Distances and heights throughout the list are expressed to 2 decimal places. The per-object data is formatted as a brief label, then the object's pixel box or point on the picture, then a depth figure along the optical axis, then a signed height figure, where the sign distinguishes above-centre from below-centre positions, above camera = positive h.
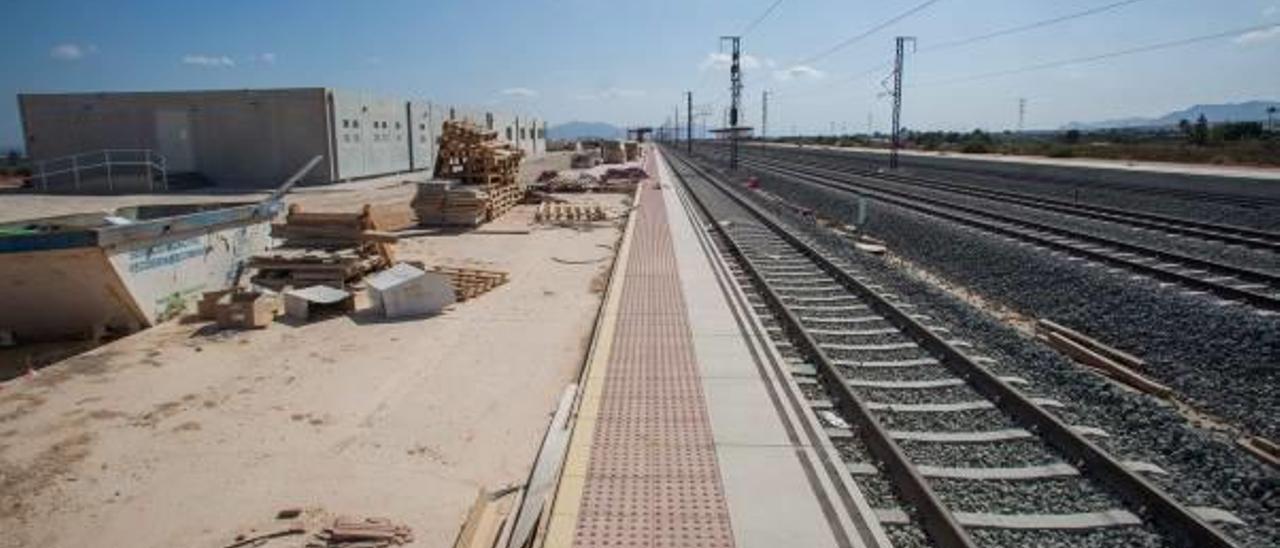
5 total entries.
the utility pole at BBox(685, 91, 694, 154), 108.49 +3.39
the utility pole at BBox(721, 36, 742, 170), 54.72 +4.13
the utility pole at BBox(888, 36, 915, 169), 52.50 +4.47
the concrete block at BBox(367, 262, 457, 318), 11.82 -1.95
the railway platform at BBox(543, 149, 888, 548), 5.12 -2.20
